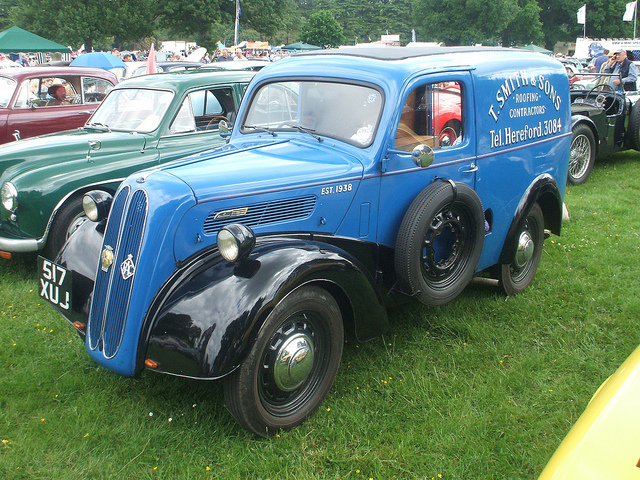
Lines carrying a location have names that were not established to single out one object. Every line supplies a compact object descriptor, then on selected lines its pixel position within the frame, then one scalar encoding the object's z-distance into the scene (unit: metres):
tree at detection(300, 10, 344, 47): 48.10
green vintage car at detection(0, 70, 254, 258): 4.95
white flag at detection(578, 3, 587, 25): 37.14
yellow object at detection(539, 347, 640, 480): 1.66
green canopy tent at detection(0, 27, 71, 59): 20.75
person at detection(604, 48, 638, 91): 10.01
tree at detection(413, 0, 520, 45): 48.03
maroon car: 7.41
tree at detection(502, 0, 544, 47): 51.09
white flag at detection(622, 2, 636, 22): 29.84
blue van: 2.71
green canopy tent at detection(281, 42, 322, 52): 39.29
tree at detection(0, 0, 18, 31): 49.86
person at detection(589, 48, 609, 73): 16.48
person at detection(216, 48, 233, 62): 22.67
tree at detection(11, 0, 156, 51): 31.97
